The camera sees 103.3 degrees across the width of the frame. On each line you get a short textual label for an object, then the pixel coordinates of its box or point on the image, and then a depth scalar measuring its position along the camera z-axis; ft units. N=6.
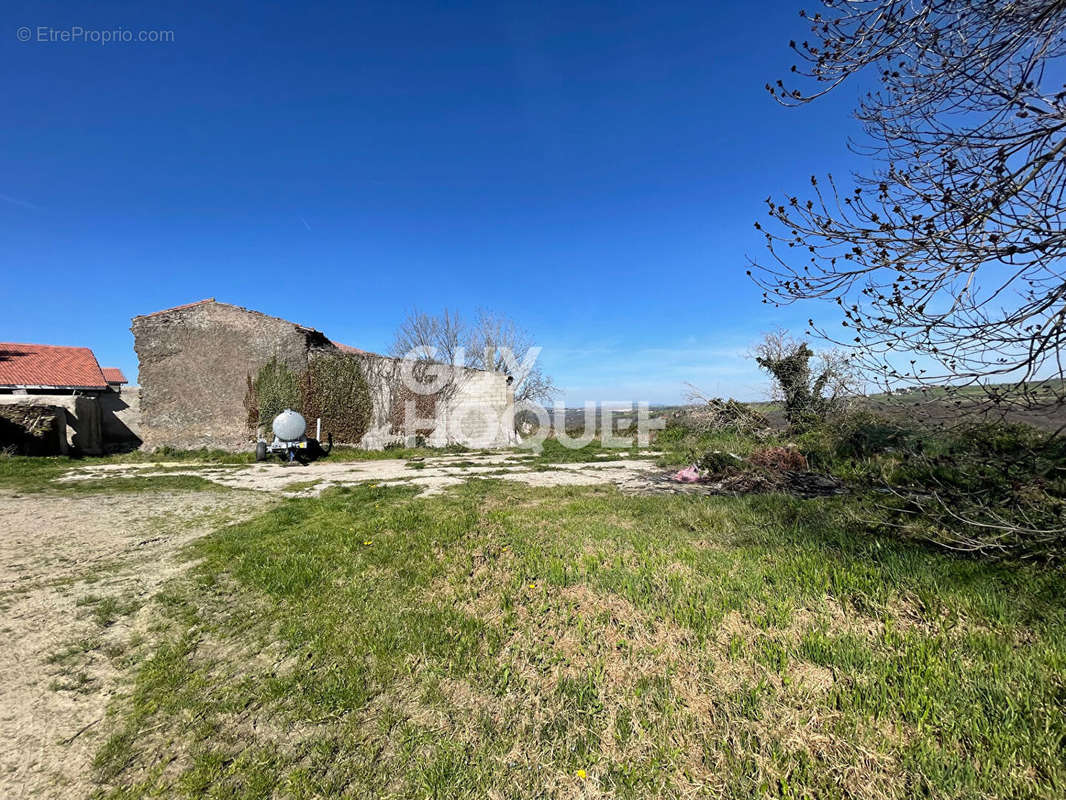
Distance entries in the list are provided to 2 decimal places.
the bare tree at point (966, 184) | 7.97
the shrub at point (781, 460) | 26.03
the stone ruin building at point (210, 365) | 44.24
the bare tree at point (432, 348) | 91.45
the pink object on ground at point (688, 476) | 27.35
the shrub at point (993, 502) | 8.75
